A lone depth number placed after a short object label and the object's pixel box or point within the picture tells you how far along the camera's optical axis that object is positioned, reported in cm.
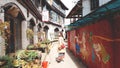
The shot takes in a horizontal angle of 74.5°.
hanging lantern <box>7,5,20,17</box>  390
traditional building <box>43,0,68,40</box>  1159
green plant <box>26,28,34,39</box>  540
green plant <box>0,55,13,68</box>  256
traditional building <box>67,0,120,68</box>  237
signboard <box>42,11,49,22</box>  854
